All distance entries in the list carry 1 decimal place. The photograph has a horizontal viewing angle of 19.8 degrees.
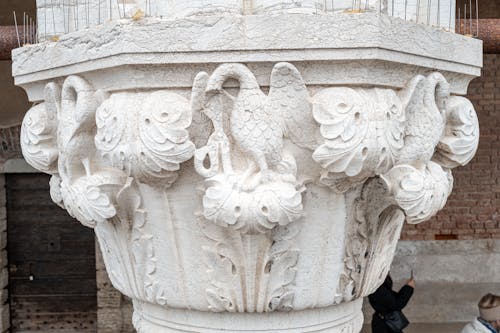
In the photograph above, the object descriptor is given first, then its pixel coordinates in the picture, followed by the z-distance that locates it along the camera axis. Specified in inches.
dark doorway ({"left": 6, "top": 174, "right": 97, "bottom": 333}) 316.7
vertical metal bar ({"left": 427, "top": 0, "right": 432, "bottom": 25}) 142.2
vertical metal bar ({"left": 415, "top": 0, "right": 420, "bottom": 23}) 141.6
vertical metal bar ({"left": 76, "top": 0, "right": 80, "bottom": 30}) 142.5
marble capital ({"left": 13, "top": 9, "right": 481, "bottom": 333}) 129.2
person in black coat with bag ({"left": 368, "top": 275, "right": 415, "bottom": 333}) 240.0
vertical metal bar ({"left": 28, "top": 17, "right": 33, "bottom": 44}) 165.6
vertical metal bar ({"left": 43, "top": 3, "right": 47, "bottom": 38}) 148.4
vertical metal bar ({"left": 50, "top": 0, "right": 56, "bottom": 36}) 147.3
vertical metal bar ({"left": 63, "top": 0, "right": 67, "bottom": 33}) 145.6
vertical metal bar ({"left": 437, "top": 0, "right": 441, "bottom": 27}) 143.2
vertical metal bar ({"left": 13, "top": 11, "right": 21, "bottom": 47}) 164.2
